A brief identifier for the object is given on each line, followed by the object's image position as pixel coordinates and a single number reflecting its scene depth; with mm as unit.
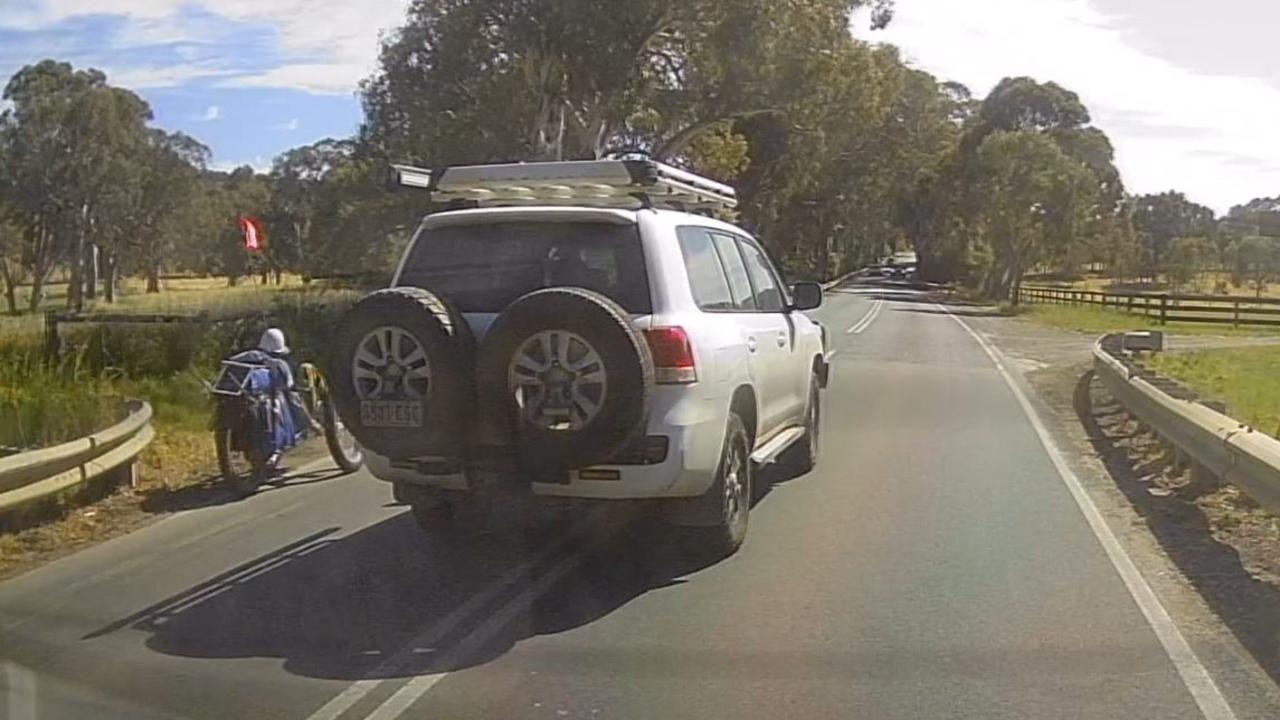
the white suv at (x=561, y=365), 7785
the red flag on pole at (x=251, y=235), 19453
